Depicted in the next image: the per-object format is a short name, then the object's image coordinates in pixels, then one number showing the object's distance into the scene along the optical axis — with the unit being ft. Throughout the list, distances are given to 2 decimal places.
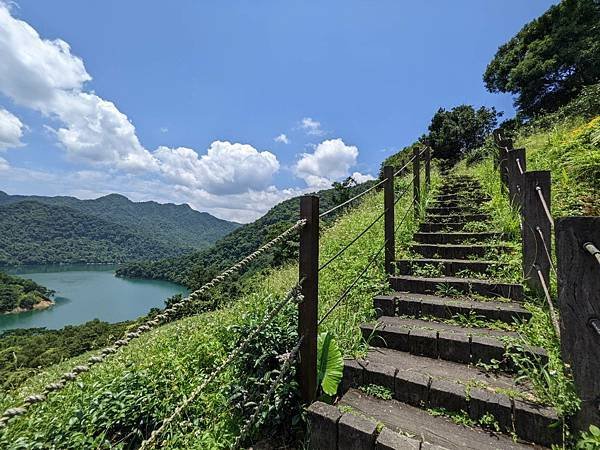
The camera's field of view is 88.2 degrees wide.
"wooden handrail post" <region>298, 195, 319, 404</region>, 6.52
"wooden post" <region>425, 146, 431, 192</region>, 24.42
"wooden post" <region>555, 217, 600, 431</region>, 4.75
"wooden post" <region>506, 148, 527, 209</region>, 13.60
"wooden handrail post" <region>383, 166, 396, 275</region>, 11.96
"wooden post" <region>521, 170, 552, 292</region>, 9.23
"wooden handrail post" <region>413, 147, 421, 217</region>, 17.42
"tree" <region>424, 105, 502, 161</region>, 62.39
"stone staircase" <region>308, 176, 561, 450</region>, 5.65
